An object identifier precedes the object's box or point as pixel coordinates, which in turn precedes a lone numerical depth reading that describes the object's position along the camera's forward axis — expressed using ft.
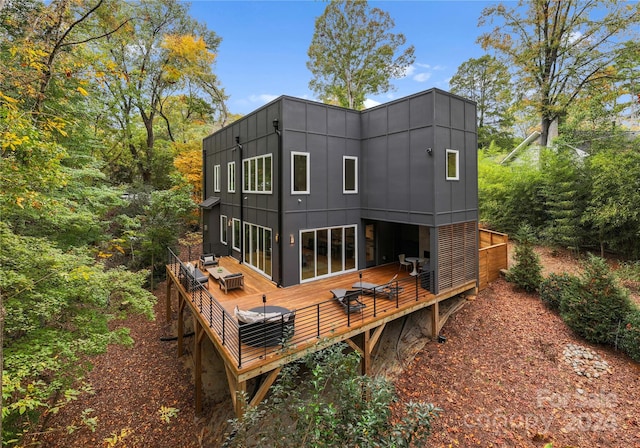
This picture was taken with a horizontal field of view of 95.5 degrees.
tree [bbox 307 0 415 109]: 67.21
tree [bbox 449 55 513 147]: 83.46
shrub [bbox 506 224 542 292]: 33.36
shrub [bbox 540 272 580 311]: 28.50
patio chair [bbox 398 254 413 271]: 35.78
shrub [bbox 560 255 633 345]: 24.76
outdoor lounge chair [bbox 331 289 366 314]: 23.91
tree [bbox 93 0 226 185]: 61.52
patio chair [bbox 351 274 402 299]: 27.37
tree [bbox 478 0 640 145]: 44.86
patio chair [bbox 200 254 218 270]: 39.13
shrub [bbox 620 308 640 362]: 23.02
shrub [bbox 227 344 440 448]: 10.71
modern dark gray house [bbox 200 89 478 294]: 29.66
